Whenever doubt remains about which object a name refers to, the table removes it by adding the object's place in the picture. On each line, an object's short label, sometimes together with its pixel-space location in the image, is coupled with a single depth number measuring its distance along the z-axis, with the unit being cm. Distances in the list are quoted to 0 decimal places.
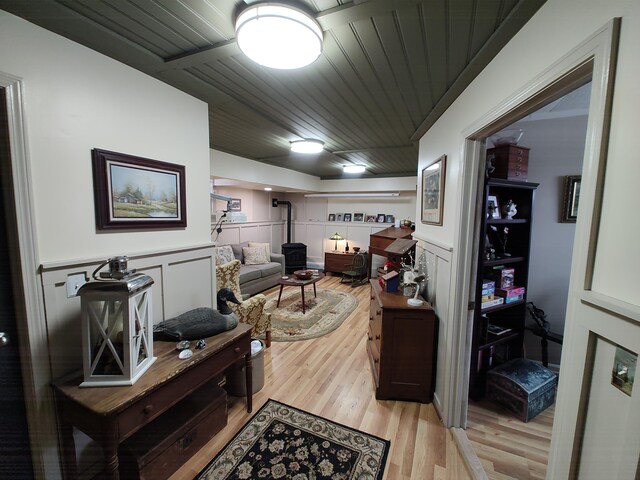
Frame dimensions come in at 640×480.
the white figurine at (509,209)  225
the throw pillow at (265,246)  551
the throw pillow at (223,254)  446
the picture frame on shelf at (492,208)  213
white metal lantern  123
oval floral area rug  338
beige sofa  454
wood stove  642
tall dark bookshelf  213
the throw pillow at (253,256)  523
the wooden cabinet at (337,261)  619
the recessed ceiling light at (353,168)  473
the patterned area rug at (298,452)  153
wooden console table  112
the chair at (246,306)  276
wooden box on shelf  218
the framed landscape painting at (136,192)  145
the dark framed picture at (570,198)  242
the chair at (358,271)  563
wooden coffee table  404
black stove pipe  694
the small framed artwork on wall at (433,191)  210
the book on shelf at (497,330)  227
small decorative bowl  432
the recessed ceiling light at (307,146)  304
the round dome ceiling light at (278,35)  105
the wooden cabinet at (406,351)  208
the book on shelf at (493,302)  215
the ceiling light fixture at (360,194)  620
